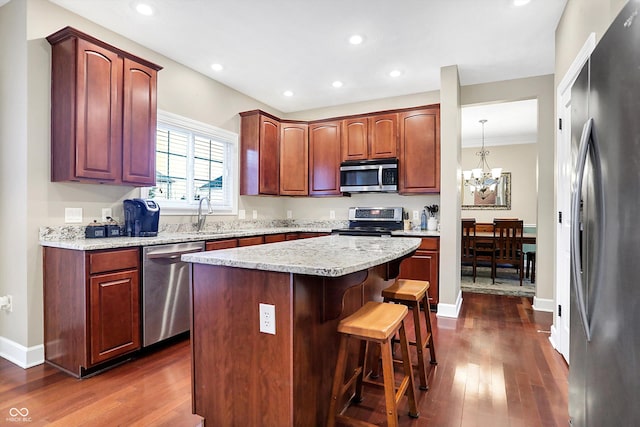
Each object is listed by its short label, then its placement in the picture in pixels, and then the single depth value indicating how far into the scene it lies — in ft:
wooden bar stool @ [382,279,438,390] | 6.98
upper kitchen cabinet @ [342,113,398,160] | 14.32
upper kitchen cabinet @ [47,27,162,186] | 8.10
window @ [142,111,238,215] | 11.57
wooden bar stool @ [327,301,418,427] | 4.87
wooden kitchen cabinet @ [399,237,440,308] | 12.58
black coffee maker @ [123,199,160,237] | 9.46
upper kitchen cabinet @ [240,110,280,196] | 14.62
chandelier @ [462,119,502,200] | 23.48
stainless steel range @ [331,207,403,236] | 14.53
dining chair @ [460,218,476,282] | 17.30
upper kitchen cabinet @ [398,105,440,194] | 13.46
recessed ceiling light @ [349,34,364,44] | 10.13
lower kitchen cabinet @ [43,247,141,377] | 7.43
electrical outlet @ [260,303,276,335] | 4.84
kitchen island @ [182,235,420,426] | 4.74
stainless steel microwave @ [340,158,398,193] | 14.16
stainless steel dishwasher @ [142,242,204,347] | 8.57
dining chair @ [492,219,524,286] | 16.67
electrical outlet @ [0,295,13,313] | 8.32
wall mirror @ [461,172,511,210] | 24.13
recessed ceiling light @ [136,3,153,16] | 8.61
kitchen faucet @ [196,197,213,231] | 12.42
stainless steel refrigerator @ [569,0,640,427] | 3.00
